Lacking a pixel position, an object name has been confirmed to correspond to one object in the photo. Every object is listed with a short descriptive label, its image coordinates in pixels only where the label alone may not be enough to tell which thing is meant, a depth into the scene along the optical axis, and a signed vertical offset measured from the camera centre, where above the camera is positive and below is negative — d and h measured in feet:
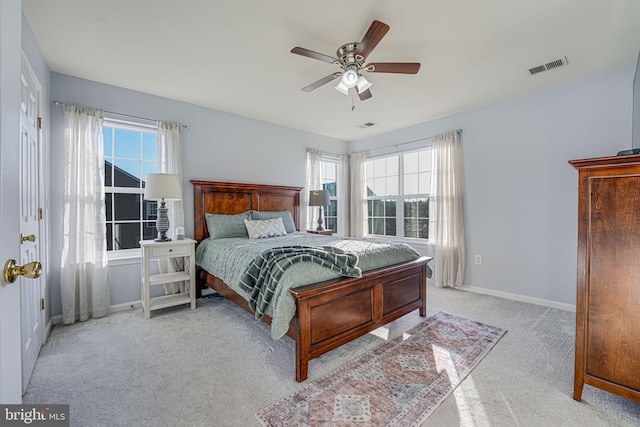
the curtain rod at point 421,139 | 13.34 +3.77
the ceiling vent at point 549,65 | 8.89 +4.72
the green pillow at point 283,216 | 13.24 -0.27
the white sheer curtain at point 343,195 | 18.72 +1.01
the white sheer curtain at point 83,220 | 9.50 -0.29
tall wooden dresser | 5.08 -1.31
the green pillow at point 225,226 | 11.90 -0.65
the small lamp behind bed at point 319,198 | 15.37 +0.67
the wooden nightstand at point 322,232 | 15.23 -1.19
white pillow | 12.00 -0.78
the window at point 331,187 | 18.51 +1.54
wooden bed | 6.39 -2.62
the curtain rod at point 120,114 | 9.46 +3.74
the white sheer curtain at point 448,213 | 13.26 -0.19
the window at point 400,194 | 15.39 +0.93
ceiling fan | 7.04 +3.98
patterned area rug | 5.25 -3.88
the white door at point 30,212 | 6.24 +0.01
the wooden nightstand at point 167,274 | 9.89 -2.42
